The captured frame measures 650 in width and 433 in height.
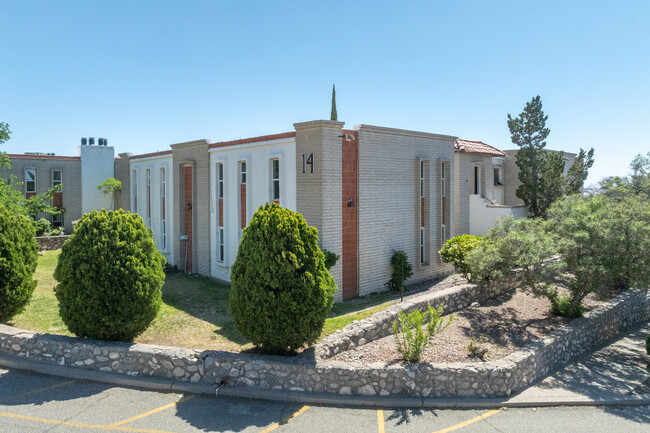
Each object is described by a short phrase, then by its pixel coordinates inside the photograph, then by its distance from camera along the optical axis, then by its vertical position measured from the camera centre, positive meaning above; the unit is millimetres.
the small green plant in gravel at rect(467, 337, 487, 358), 10797 -3221
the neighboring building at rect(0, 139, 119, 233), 33344 +2227
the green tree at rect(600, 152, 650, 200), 19656 +1047
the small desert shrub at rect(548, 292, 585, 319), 14467 -3063
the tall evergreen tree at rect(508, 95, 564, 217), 26808 +2466
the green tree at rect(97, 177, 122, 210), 31992 +1390
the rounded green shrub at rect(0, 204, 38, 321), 11852 -1355
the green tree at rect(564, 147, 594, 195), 28145 +2025
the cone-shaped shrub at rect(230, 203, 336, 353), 9477 -1531
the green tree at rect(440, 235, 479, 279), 17750 -1574
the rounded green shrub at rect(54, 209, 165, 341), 10016 -1504
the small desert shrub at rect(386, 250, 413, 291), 18844 -2410
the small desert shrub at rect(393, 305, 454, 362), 9648 -2612
